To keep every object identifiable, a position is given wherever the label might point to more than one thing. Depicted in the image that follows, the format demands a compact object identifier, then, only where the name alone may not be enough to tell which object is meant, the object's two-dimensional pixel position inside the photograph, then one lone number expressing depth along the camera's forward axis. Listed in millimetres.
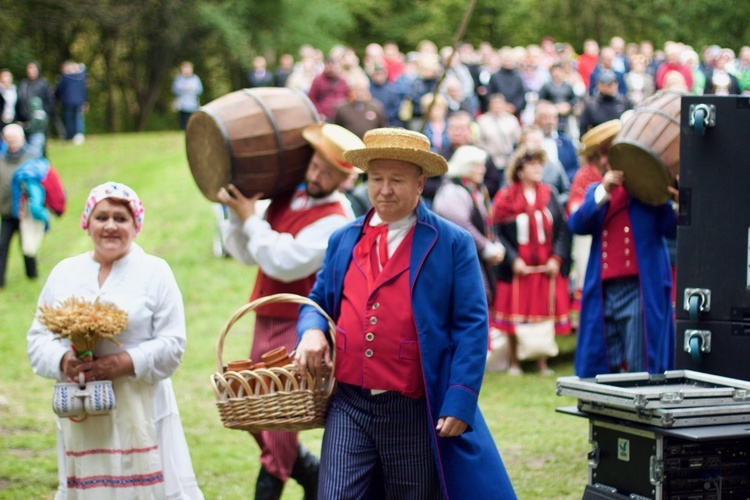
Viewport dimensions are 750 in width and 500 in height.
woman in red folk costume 17882
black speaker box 7822
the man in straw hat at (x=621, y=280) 10960
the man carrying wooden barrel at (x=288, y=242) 9507
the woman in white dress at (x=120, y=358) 8428
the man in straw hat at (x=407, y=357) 7269
